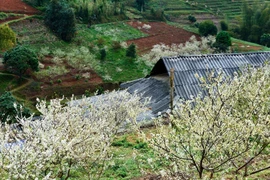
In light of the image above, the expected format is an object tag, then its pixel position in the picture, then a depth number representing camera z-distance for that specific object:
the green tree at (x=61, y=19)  43.49
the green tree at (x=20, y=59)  33.59
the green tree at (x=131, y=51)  43.31
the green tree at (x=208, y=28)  52.01
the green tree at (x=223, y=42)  42.40
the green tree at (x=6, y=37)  35.31
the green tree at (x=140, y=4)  63.39
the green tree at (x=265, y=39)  50.19
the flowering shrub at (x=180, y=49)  43.57
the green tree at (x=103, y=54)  42.12
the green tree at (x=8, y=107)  25.03
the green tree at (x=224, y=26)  58.35
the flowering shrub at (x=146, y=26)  55.00
